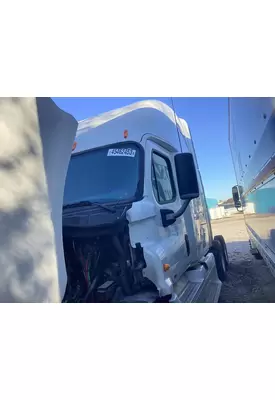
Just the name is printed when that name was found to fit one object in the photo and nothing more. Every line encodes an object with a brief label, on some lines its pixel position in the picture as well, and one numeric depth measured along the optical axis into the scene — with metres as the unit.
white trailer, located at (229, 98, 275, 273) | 2.13
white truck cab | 2.06
